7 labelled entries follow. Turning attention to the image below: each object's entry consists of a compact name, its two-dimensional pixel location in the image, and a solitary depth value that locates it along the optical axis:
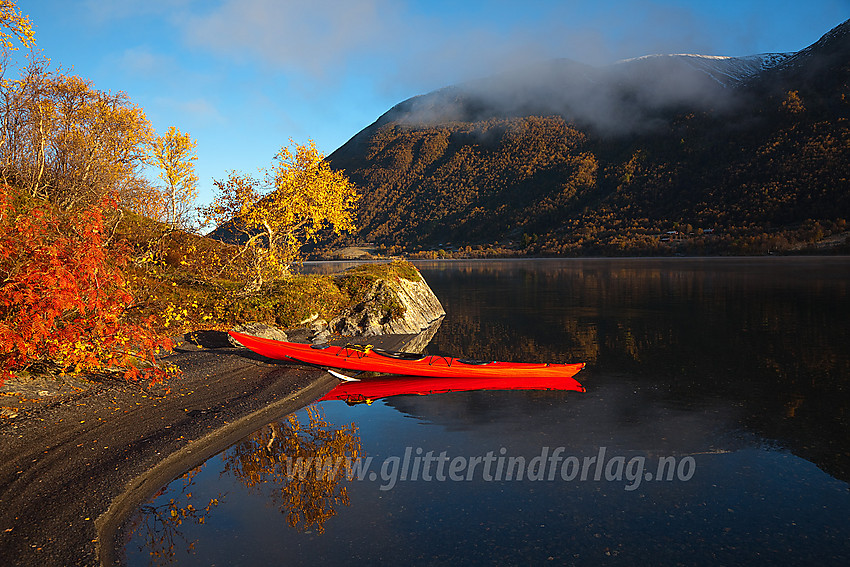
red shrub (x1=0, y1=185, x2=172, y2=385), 10.50
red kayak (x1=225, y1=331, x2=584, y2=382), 16.75
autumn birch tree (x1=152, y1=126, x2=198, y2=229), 22.73
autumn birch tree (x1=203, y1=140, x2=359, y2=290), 25.17
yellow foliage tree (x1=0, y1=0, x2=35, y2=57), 11.37
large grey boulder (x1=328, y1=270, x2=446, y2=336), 26.06
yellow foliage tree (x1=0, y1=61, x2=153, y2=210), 23.64
